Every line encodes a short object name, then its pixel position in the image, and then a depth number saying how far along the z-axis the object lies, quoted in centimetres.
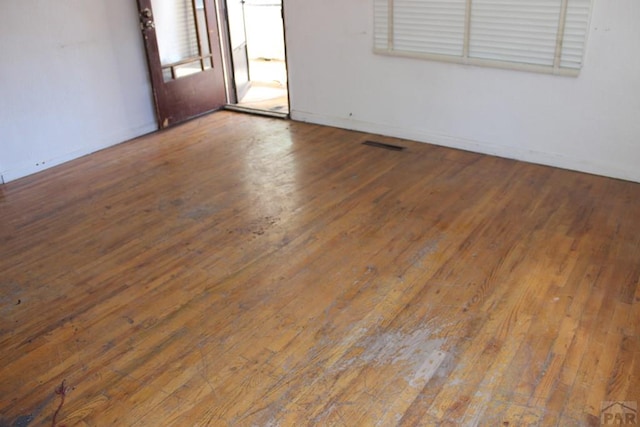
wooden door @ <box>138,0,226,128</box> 529
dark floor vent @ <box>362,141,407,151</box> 488
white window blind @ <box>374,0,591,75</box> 400
